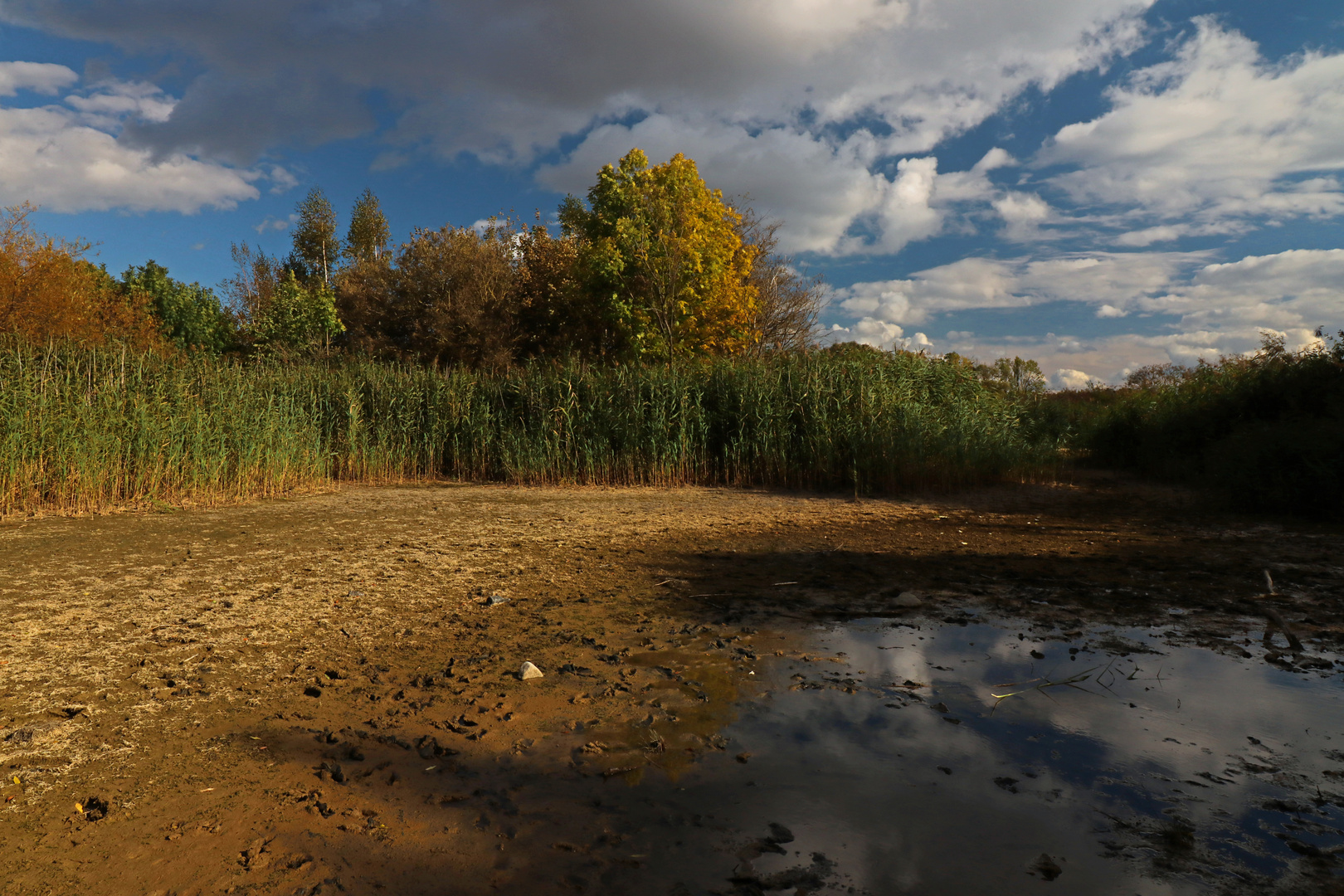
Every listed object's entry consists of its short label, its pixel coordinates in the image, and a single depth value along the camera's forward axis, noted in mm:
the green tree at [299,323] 23281
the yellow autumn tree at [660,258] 19766
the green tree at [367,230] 40219
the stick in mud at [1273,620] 3864
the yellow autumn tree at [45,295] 18609
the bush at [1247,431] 8133
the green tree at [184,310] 34188
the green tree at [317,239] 39625
